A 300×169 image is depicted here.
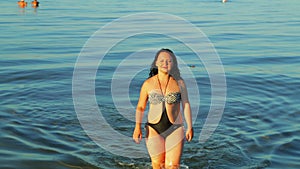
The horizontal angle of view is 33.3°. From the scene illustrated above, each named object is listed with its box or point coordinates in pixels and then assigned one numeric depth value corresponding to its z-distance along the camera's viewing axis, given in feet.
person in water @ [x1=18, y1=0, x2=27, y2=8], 112.53
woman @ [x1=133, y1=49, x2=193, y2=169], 23.18
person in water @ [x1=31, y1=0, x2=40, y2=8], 112.45
